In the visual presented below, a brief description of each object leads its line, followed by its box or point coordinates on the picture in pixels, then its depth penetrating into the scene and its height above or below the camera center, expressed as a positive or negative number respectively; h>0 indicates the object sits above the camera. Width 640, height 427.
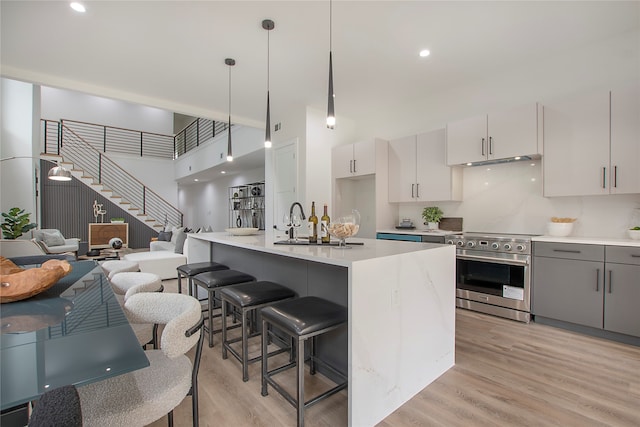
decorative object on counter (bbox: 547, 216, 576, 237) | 3.14 -0.13
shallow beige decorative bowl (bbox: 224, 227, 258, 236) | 3.28 -0.20
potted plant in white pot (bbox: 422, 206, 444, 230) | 4.25 -0.03
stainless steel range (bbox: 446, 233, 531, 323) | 3.11 -0.67
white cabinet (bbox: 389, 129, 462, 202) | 4.00 +0.60
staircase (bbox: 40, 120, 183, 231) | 8.73 +1.18
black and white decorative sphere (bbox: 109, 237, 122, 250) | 6.39 -0.68
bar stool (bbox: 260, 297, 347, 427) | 1.54 -0.59
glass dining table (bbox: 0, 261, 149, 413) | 0.72 -0.40
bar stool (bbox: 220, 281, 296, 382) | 2.02 -0.60
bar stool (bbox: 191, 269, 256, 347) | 2.47 -0.57
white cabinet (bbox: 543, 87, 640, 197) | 2.73 +0.69
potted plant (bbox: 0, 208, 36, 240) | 4.37 -0.21
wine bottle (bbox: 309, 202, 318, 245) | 2.39 -0.14
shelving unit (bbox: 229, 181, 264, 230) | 8.08 +0.22
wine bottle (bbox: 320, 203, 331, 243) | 2.28 -0.10
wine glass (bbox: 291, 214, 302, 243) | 2.58 -0.09
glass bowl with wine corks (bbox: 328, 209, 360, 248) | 2.05 -0.09
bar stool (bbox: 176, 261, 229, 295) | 2.88 -0.56
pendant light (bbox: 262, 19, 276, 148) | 2.79 +1.79
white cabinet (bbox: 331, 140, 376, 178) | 4.54 +0.87
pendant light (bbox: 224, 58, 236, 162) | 3.46 +1.78
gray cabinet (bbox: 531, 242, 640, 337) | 2.55 -0.66
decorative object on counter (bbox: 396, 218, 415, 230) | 4.48 -0.17
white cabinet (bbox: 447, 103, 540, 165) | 3.22 +0.91
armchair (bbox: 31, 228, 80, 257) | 6.10 -0.67
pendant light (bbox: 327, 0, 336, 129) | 2.28 +0.82
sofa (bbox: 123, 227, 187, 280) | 4.92 -0.80
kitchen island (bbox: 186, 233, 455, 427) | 1.52 -0.58
